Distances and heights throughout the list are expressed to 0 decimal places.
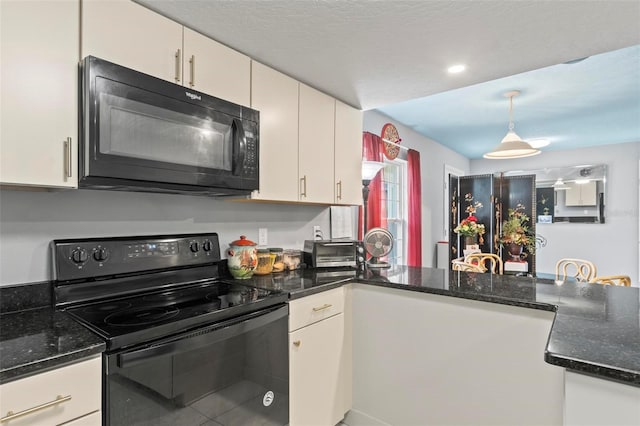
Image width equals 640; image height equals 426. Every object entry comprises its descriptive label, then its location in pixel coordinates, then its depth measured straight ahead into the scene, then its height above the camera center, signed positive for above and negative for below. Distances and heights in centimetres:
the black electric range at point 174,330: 108 -42
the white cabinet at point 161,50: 128 +69
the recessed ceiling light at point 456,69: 199 +85
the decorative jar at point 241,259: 194 -26
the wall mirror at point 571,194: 575 +34
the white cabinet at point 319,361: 170 -79
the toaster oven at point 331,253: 235 -28
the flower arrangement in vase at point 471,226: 432 -16
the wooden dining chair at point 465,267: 300 -48
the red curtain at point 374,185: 350 +30
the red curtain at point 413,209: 443 +4
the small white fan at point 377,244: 244 -22
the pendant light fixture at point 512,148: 326 +62
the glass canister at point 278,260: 221 -30
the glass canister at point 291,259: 227 -31
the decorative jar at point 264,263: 209 -31
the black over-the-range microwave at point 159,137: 123 +31
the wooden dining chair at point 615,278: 221 -43
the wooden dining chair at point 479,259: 364 -52
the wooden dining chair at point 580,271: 270 -46
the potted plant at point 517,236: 448 -29
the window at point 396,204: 420 +11
